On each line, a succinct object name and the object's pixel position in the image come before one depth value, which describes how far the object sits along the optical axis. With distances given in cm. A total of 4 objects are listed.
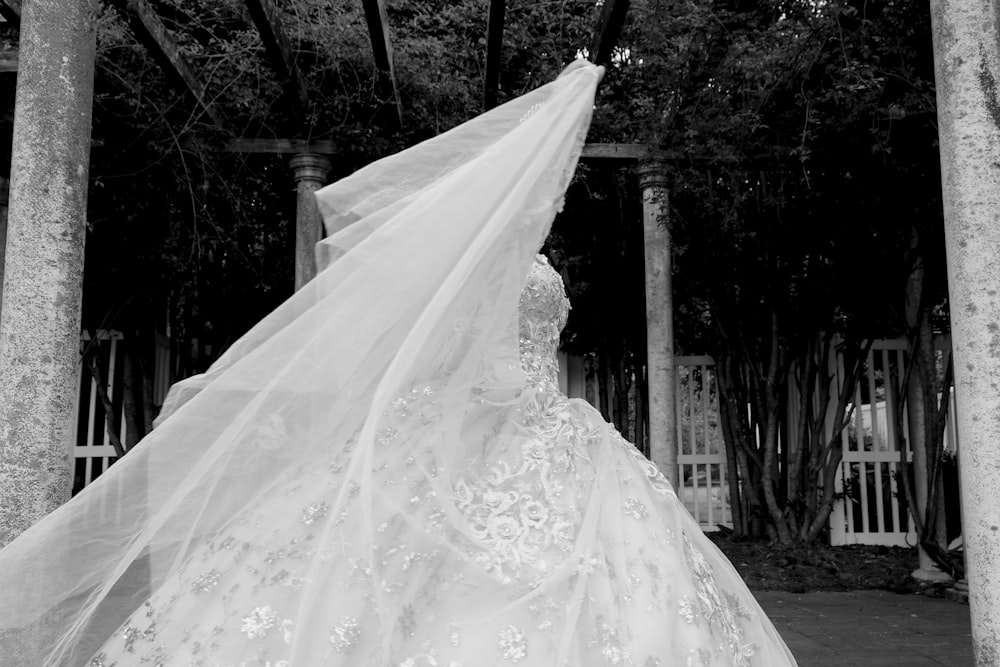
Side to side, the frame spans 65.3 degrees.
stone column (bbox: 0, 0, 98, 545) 254
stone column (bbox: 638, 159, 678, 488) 523
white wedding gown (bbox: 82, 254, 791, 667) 152
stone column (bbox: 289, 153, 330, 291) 519
